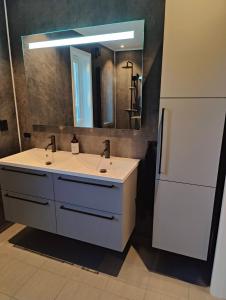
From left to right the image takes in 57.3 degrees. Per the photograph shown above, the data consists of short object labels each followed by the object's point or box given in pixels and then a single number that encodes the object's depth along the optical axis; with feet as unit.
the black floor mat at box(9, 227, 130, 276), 6.24
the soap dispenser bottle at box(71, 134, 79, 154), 7.07
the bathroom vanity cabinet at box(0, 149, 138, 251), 5.36
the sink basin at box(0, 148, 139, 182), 5.45
